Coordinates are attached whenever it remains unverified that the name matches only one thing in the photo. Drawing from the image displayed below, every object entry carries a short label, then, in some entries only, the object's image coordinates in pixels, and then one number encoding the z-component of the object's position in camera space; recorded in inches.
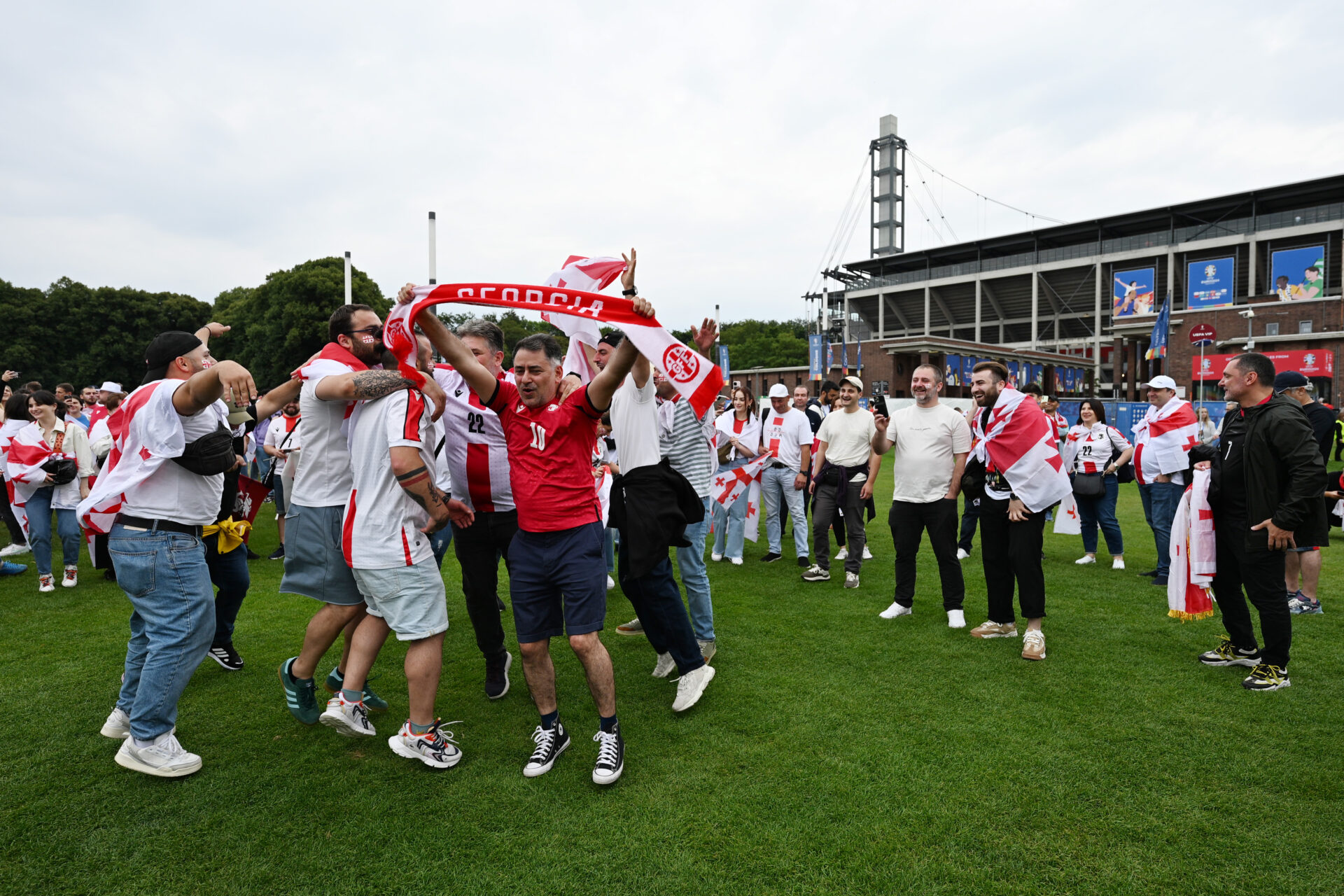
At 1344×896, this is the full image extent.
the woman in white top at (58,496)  274.2
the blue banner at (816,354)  1430.9
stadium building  1763.0
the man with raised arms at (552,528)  131.4
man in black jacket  165.5
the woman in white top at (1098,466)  322.3
